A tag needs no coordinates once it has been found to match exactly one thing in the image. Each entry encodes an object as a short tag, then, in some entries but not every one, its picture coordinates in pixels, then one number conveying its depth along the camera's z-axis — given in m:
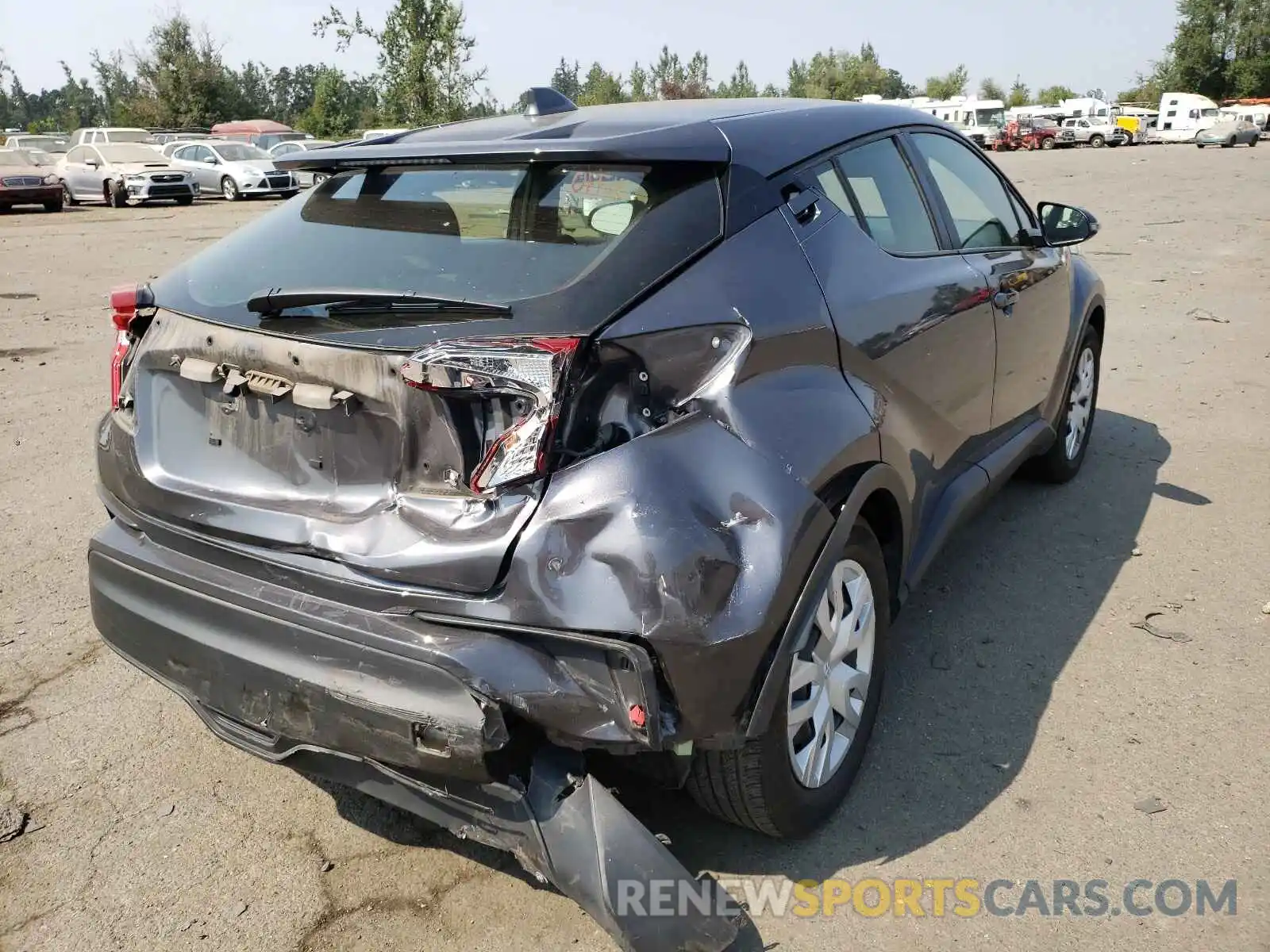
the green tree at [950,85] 109.50
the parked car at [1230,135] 44.84
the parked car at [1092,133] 52.00
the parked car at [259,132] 32.72
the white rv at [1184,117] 49.88
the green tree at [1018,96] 101.20
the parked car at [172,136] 38.38
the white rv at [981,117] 55.31
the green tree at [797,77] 103.43
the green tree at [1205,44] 78.12
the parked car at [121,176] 24.75
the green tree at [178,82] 53.72
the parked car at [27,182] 23.39
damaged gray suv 2.21
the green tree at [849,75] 101.62
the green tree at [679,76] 68.56
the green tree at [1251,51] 75.94
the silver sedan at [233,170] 26.19
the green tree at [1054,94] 104.81
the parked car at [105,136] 28.77
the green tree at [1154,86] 82.60
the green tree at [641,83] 67.74
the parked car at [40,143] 31.12
